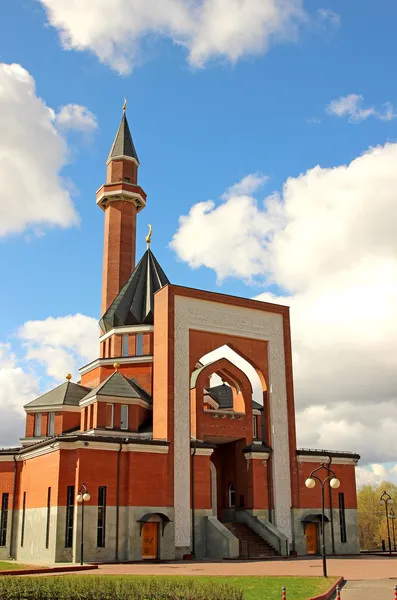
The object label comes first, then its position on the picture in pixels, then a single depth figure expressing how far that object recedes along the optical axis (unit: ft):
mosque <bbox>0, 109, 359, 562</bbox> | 95.55
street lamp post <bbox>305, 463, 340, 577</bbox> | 66.48
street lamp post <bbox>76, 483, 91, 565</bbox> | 83.46
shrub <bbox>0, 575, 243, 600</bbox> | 46.55
